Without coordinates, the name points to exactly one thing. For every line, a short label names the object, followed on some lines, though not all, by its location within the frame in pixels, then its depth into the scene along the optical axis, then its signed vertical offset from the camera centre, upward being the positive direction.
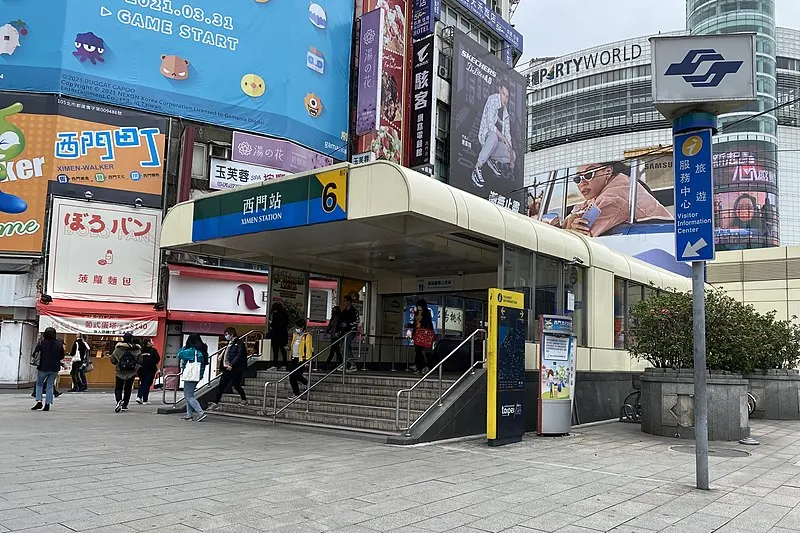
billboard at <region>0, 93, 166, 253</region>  22.06 +5.78
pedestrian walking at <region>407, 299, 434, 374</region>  15.07 +0.07
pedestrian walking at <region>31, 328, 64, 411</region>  13.64 -0.68
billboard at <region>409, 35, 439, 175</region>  36.88 +12.64
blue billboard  23.45 +10.26
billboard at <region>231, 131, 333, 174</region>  26.72 +7.20
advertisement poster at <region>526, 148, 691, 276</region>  65.38 +13.79
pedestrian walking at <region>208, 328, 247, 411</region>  13.31 -0.62
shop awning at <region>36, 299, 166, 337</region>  21.67 +0.34
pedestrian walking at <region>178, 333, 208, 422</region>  12.76 -0.75
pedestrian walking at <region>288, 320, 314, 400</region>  13.46 -0.35
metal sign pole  7.50 -0.39
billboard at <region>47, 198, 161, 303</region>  22.31 +2.53
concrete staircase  11.60 -1.28
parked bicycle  14.84 -1.40
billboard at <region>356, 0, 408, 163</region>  32.91 +12.87
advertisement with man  39.28 +12.97
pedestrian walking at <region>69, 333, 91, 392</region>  20.81 -1.12
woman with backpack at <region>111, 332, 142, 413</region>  14.72 -0.90
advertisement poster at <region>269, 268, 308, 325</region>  17.22 +1.09
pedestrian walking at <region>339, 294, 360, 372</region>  14.91 +0.24
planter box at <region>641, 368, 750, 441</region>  11.70 -1.04
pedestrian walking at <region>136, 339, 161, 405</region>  15.72 -0.96
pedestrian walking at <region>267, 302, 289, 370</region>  15.69 +0.06
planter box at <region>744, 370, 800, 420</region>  16.33 -1.15
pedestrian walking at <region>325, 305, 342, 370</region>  15.10 +0.07
